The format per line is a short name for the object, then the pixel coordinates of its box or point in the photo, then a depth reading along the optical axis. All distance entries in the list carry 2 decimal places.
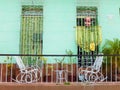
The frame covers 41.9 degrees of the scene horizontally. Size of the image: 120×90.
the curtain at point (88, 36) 5.49
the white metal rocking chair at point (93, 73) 4.52
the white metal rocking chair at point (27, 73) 4.50
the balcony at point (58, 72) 4.30
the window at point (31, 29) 5.51
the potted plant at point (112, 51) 4.93
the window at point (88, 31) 5.48
